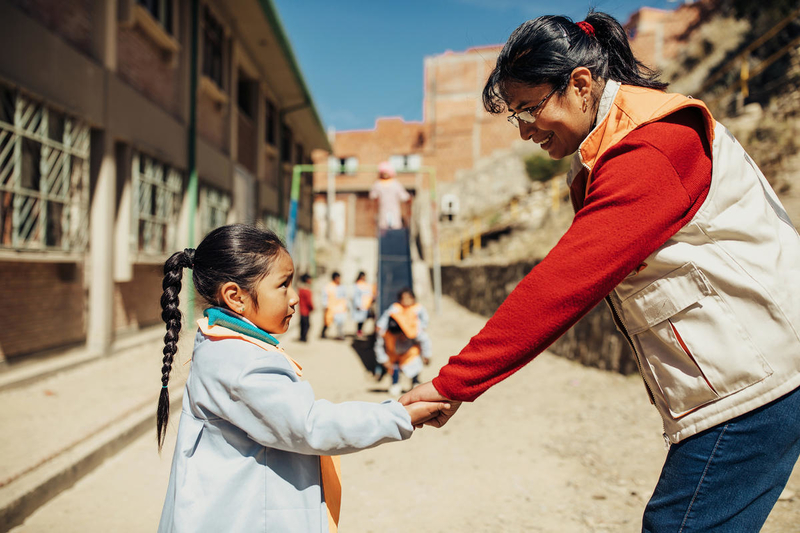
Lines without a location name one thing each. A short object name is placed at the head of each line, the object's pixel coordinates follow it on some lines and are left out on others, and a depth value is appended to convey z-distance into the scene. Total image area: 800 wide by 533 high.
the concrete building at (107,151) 5.74
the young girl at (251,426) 1.44
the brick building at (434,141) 32.06
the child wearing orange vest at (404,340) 6.54
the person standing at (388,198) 12.52
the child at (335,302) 10.88
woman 1.30
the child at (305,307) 10.31
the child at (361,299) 11.02
